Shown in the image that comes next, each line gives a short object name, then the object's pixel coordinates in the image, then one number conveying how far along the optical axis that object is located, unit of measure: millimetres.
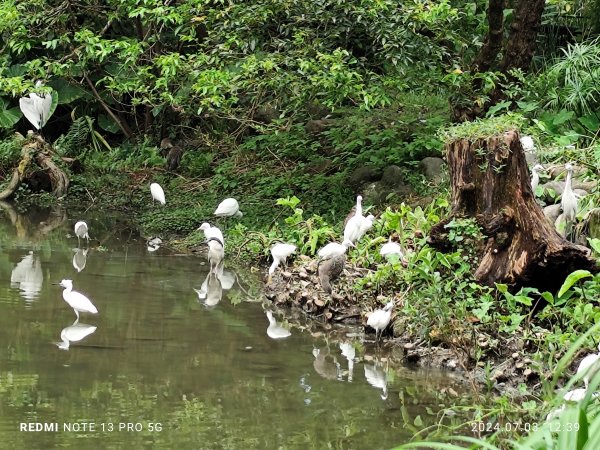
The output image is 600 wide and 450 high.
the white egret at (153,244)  20156
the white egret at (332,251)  15000
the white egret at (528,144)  16422
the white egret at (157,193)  23109
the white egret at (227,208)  20750
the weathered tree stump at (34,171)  25531
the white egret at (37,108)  25031
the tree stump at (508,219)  12695
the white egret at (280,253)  16516
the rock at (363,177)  21078
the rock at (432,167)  19781
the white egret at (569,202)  13469
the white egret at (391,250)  14606
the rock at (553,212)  14758
